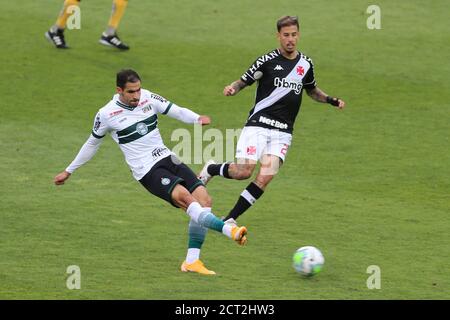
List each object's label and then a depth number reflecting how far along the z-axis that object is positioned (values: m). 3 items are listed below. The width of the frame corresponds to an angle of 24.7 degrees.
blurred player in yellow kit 20.90
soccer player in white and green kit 11.71
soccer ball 11.39
